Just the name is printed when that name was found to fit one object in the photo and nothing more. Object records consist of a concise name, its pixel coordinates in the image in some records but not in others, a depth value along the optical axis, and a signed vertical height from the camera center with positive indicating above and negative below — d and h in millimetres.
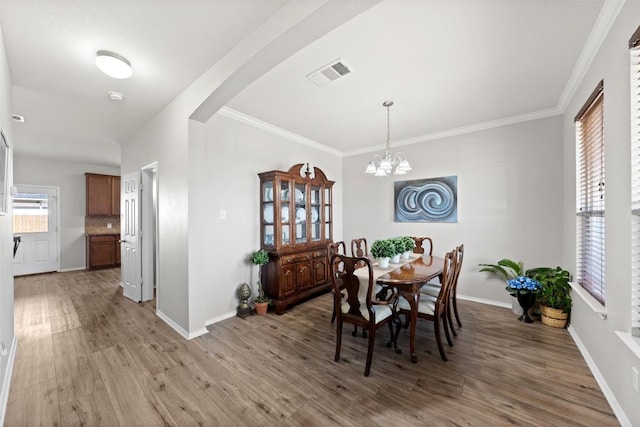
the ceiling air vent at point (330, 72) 2279 +1312
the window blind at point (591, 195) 2102 +152
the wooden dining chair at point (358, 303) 2129 -822
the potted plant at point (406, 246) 3046 -412
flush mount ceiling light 2111 +1258
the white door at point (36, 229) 5637 -381
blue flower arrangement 3021 -878
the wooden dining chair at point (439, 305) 2311 -889
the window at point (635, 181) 1481 +180
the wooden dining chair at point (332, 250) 2537 -422
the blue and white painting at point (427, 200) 4020 +204
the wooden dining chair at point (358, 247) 3229 -474
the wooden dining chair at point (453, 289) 2693 -881
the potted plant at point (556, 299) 2857 -990
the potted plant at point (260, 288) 3367 -1039
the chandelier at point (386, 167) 3006 +541
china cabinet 3494 -331
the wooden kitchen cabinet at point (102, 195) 6328 +448
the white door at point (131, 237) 3904 -405
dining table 2240 -600
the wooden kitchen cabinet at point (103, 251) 6250 -965
